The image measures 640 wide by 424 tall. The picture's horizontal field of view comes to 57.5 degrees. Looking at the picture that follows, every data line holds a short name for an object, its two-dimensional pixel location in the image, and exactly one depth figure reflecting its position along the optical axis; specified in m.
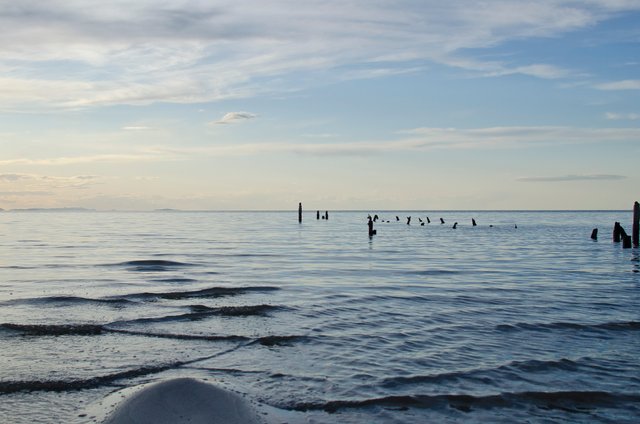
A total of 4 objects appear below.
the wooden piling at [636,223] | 40.44
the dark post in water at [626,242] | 39.28
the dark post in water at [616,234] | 44.84
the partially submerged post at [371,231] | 52.81
